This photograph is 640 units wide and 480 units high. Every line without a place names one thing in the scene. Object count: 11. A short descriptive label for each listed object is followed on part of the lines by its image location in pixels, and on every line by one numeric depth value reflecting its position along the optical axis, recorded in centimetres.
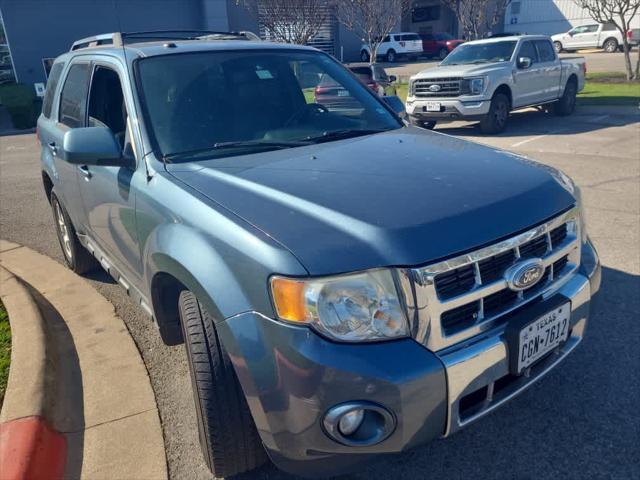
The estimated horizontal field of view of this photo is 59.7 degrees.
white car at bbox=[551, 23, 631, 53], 3381
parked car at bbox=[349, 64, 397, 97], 1141
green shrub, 1883
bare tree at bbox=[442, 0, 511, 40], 2062
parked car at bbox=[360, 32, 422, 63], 3703
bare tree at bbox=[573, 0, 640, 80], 1619
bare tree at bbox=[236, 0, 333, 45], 1633
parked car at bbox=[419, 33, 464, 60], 3881
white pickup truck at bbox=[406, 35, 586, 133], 1121
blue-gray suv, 193
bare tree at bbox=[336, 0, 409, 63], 1862
